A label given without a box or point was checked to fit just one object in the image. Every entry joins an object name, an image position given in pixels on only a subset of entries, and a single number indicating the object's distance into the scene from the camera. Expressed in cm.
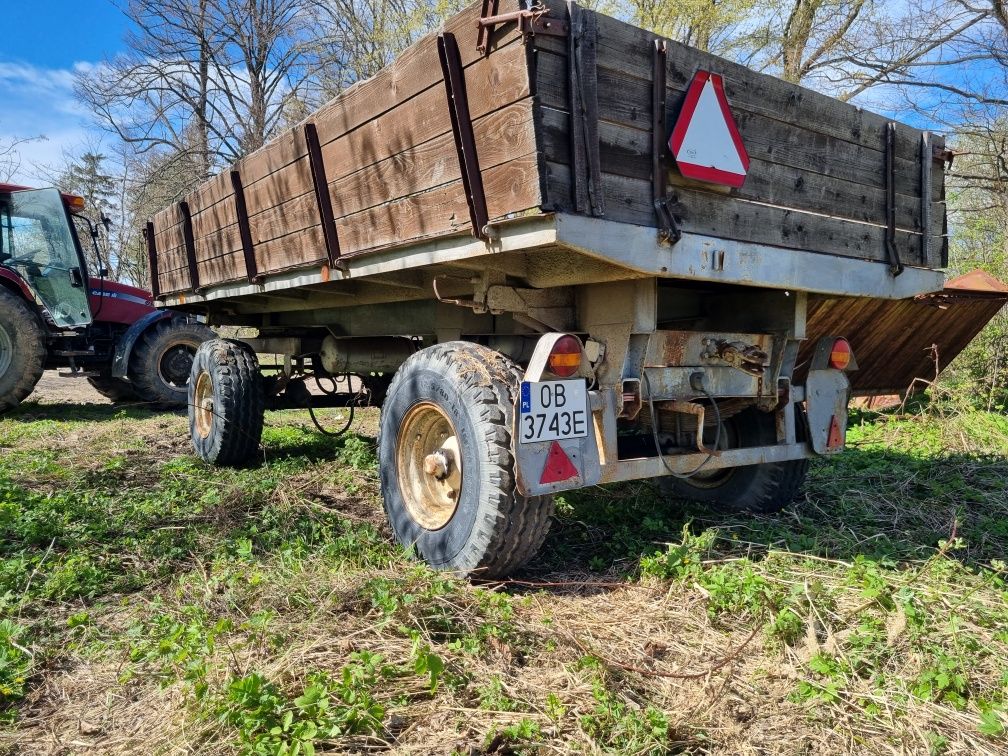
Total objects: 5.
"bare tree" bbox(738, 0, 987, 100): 1383
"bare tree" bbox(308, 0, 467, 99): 1912
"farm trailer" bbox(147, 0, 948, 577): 269
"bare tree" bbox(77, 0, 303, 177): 2194
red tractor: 910
